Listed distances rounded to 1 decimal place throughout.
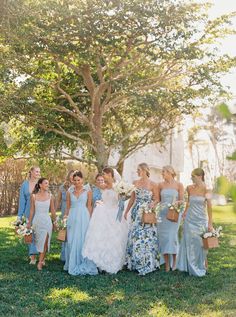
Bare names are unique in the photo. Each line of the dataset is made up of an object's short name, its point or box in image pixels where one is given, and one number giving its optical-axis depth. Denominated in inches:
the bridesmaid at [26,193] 352.1
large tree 519.7
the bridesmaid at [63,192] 439.3
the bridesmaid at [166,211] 319.0
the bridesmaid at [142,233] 310.8
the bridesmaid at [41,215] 324.0
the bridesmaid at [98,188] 326.3
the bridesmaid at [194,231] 304.9
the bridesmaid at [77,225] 306.5
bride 308.1
